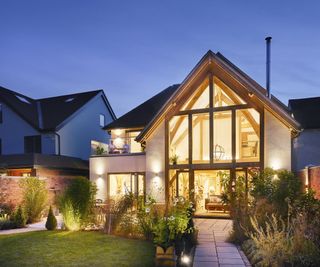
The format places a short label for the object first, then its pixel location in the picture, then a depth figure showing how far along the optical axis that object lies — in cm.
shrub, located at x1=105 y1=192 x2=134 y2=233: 1163
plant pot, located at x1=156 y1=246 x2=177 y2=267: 735
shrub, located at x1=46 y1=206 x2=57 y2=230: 1298
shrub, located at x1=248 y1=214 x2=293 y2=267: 733
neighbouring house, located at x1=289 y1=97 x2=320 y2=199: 2222
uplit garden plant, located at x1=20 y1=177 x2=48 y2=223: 1609
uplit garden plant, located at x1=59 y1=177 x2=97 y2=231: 1254
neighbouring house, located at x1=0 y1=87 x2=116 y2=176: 2247
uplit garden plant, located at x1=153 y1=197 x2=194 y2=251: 781
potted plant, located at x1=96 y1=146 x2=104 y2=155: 2231
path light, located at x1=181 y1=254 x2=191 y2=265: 783
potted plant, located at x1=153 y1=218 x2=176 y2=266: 738
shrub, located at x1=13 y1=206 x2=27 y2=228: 1457
